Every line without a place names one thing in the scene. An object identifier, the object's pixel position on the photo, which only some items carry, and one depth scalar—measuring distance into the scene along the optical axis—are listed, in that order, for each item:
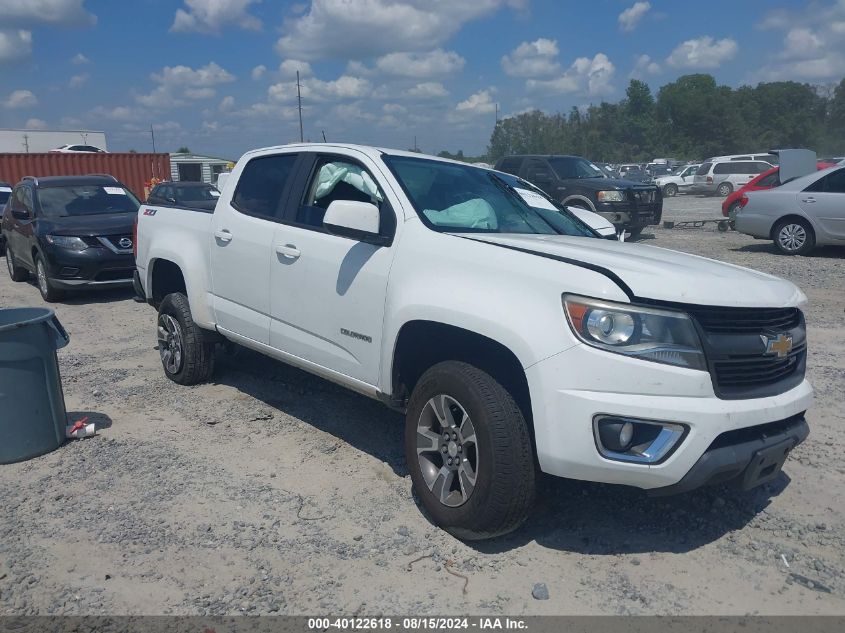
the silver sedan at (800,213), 12.70
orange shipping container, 25.27
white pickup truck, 3.16
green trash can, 4.55
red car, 15.95
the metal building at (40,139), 45.56
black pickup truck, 15.31
